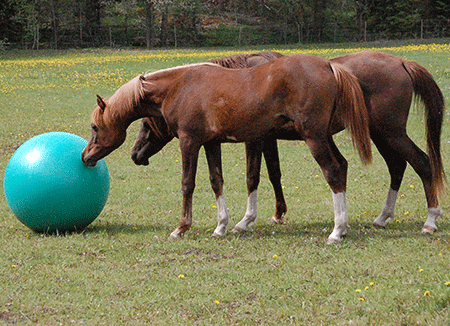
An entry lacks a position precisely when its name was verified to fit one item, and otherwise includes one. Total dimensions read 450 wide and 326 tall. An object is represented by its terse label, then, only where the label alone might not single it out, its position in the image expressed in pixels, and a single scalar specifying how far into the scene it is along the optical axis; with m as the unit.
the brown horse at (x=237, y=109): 13.58
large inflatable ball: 14.84
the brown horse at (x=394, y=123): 14.43
